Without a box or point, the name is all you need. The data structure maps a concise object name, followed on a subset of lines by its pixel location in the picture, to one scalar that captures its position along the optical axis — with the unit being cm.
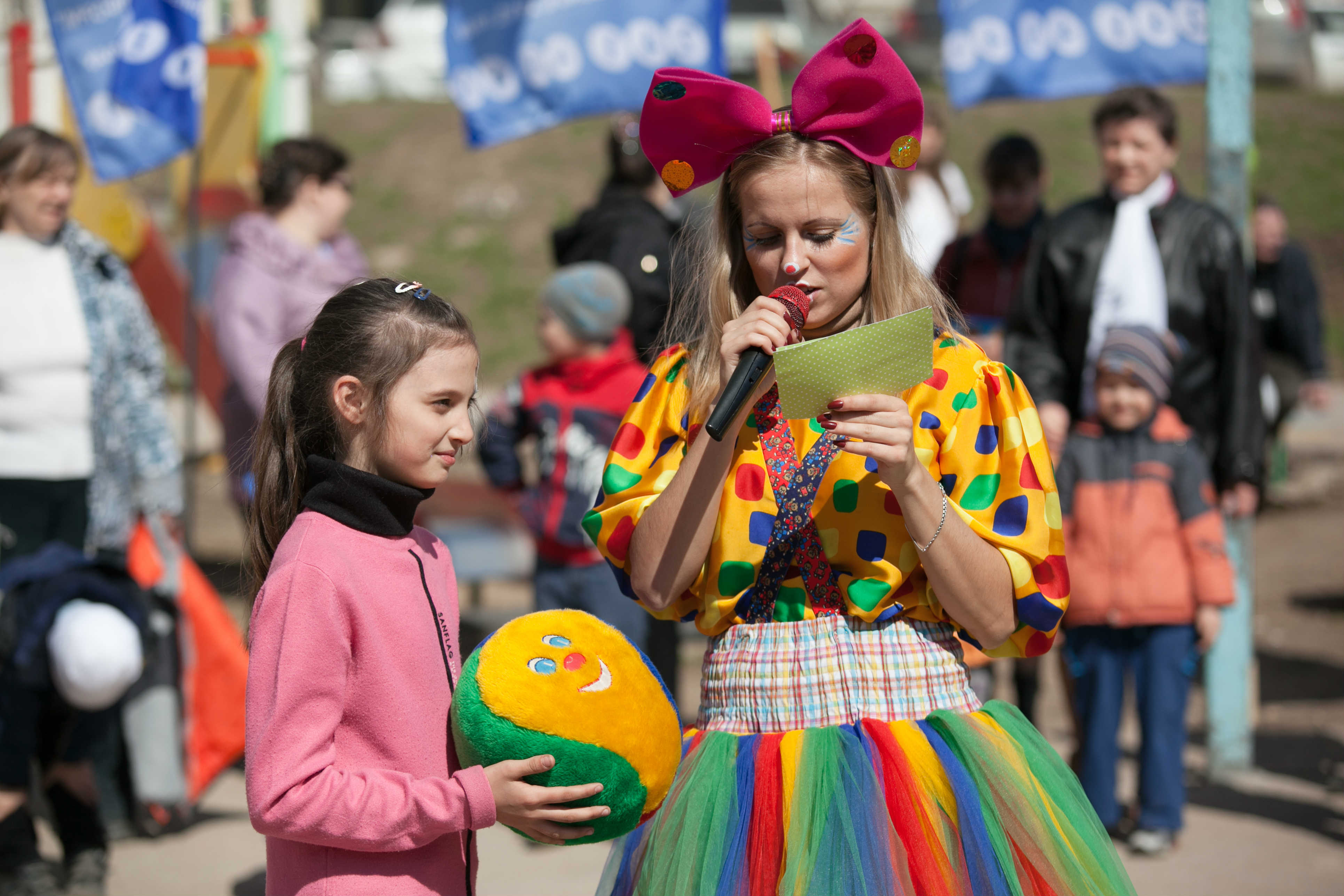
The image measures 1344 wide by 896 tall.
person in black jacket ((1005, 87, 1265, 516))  941
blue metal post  1034
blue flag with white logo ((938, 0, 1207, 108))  1079
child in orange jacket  892
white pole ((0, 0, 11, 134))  1359
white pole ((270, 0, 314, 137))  2200
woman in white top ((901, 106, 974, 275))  1219
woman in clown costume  413
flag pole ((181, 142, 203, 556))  1192
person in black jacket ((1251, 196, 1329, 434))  1596
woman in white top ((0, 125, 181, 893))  817
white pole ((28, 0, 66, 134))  1352
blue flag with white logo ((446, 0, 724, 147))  1230
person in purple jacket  1016
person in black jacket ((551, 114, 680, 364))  1051
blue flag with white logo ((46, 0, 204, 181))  1087
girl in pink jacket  384
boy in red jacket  945
